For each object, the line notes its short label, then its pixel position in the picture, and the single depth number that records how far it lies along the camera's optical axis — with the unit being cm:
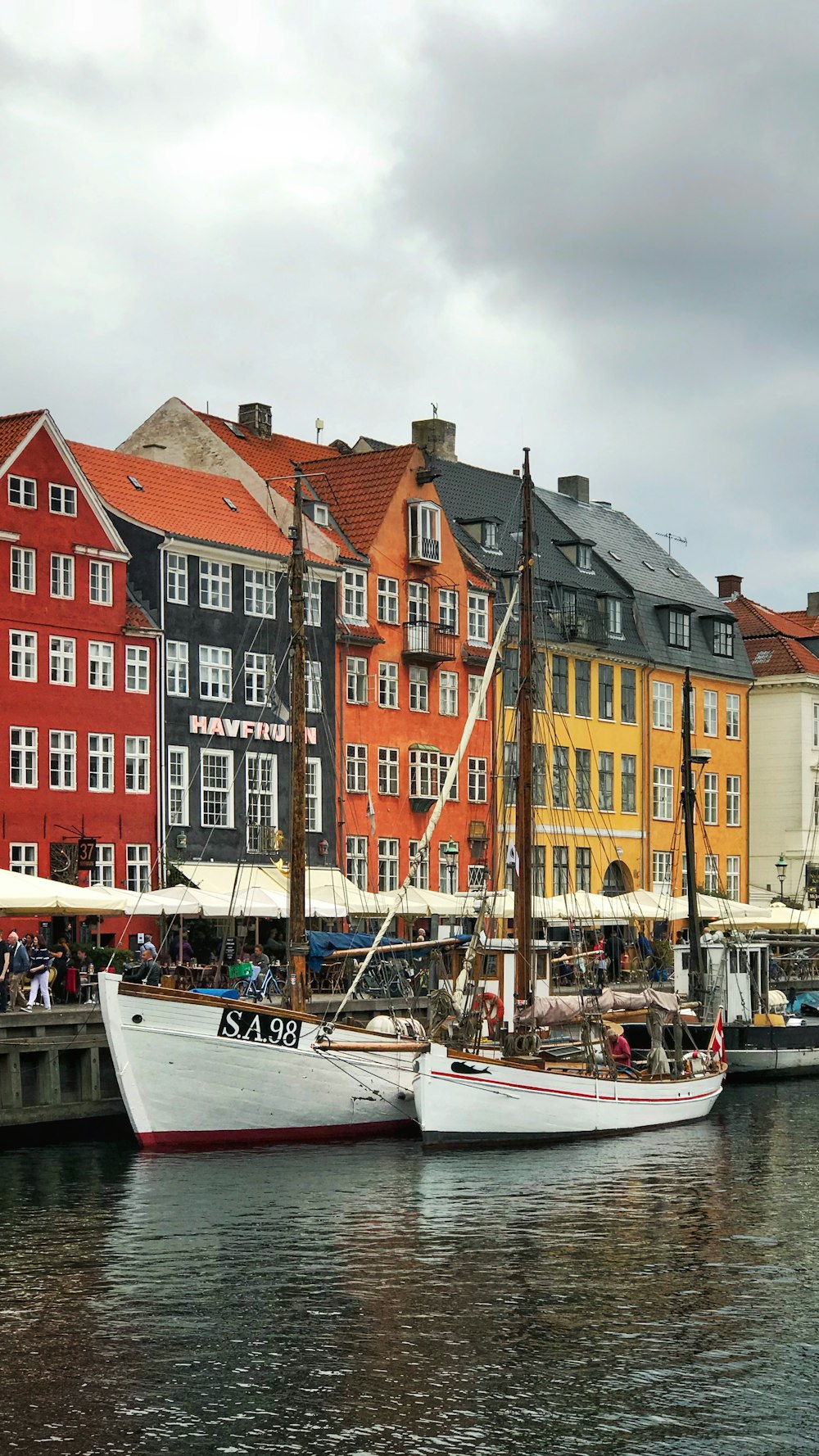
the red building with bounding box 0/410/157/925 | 6166
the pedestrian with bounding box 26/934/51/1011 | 4897
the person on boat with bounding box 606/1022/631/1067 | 5128
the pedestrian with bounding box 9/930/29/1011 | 4766
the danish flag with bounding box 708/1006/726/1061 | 5653
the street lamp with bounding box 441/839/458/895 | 7944
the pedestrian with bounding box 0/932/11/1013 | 4775
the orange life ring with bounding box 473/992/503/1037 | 4916
